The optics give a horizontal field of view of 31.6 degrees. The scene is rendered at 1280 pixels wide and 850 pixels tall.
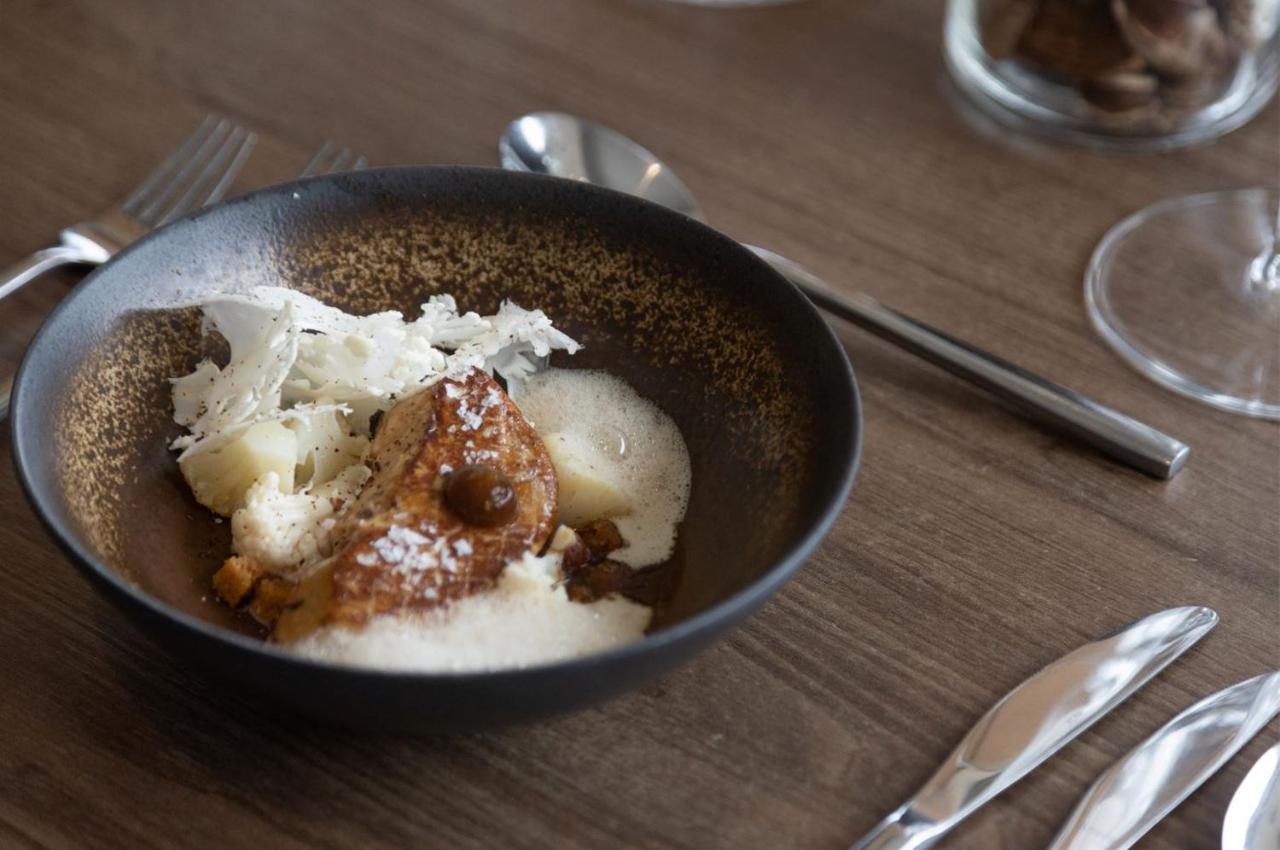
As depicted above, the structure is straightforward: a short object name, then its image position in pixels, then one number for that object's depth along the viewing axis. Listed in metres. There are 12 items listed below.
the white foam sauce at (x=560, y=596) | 0.46
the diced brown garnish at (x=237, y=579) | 0.48
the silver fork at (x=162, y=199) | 0.56
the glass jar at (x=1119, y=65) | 0.61
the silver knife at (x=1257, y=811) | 0.46
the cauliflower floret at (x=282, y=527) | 0.48
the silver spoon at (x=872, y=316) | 0.54
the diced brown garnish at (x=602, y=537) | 0.50
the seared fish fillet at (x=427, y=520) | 0.46
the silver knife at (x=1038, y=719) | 0.46
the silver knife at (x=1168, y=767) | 0.46
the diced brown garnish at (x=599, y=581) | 0.48
